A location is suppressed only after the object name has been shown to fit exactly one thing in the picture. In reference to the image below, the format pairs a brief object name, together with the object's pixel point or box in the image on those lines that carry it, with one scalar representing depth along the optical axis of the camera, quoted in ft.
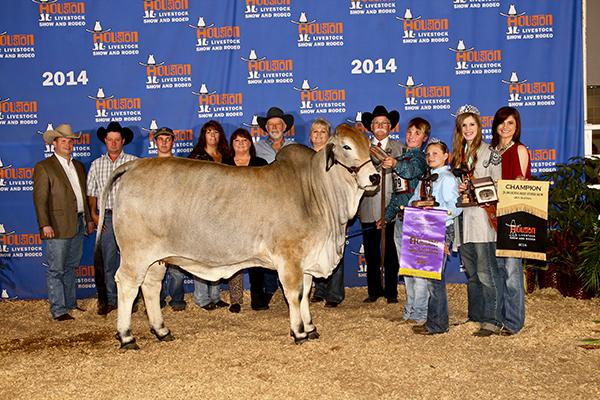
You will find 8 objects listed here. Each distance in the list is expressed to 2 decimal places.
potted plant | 24.09
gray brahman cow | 18.28
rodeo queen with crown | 18.62
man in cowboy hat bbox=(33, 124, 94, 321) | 23.26
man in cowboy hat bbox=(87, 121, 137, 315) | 23.81
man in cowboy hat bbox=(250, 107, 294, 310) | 24.20
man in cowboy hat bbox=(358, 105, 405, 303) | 22.59
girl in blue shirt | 18.81
